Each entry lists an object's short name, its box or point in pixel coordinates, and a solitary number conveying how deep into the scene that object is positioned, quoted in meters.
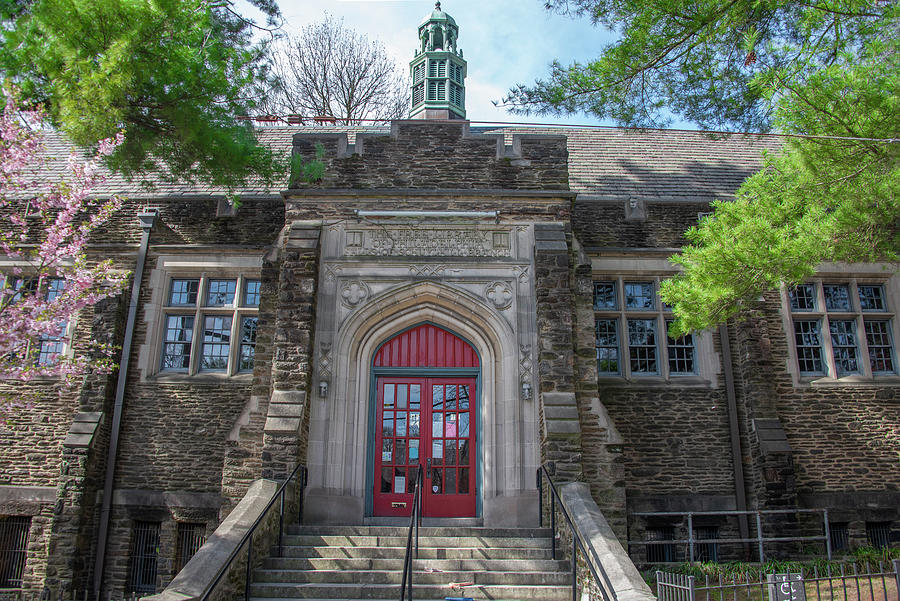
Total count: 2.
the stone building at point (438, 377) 10.06
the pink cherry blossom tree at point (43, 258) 7.86
